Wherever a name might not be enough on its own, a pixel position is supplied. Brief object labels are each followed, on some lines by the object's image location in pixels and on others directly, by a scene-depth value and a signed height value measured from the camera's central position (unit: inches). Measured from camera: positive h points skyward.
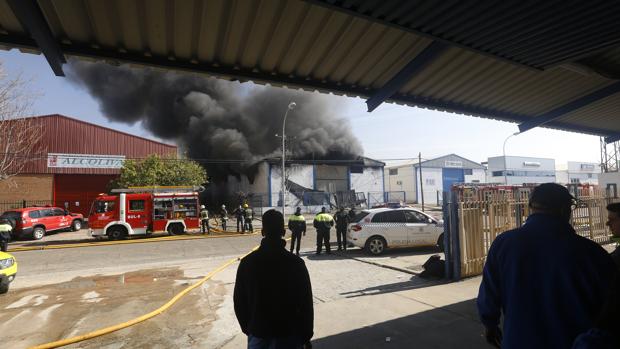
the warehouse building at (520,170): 2224.4 +148.1
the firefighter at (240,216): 763.5 -30.2
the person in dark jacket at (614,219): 136.6 -9.8
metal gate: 284.8 -20.2
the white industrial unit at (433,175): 1897.1 +108.4
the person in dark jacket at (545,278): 78.4 -18.4
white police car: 430.3 -38.2
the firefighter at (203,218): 734.0 -30.9
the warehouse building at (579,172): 2664.9 +147.7
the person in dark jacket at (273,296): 96.3 -24.7
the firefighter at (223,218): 796.7 -35.7
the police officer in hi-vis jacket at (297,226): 431.5 -29.8
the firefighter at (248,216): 757.3 -30.2
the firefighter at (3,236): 351.6 -27.3
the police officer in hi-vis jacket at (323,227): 440.8 -32.6
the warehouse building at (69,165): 1032.8 +116.1
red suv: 691.4 -27.4
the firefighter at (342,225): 468.1 -33.0
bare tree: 846.0 +166.1
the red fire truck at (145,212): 658.8 -15.6
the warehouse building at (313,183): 1434.5 +69.4
